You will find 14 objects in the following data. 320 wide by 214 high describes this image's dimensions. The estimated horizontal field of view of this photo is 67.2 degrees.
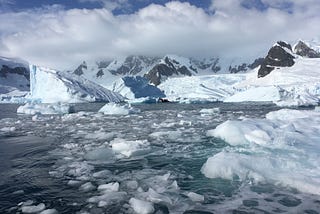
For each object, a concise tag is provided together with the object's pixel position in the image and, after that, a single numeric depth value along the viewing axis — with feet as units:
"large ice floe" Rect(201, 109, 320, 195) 17.55
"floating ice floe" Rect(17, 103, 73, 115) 74.44
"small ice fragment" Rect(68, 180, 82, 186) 17.62
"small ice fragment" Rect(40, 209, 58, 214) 13.97
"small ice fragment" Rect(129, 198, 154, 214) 13.88
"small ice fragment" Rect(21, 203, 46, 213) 14.23
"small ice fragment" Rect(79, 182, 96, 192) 16.77
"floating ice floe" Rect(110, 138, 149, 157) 24.45
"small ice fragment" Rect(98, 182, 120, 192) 16.55
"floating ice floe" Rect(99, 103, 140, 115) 65.71
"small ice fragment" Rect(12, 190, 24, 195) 16.59
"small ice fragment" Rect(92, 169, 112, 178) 19.04
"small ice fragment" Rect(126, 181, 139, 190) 16.99
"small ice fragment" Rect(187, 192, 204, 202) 15.32
